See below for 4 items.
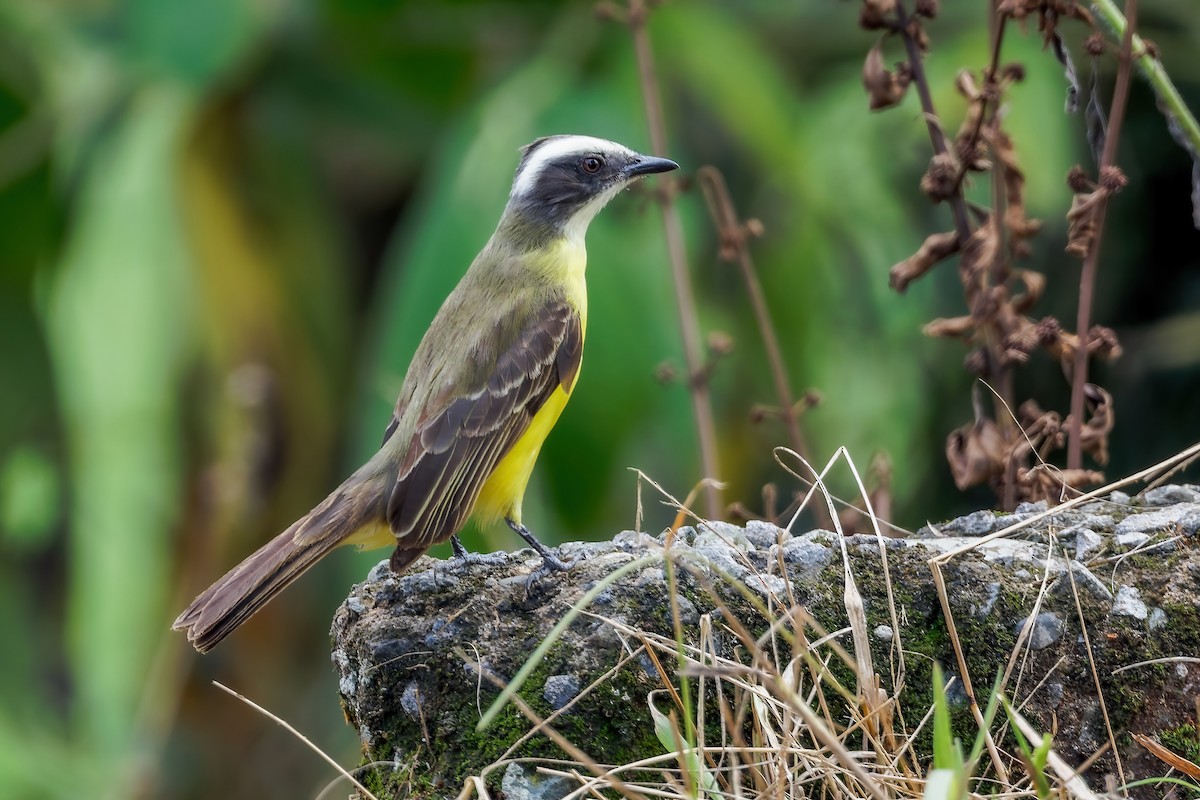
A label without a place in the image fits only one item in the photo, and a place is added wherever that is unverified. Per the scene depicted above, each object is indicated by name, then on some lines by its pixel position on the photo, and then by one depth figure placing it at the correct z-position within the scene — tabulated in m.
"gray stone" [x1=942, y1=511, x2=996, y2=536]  5.41
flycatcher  6.32
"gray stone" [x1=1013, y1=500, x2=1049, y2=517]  5.39
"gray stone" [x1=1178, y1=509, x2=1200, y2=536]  5.02
